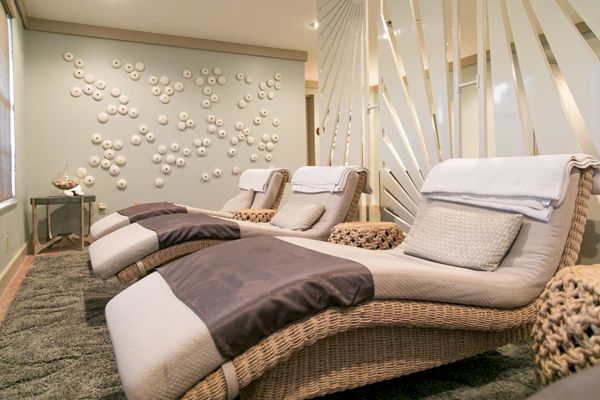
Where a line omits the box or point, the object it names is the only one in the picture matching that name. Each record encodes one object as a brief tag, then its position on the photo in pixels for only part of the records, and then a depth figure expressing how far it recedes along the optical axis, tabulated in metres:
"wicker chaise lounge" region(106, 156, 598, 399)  1.06
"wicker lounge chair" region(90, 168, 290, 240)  3.25
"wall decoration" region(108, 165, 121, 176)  5.14
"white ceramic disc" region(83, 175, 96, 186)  5.01
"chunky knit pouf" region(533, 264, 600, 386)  1.04
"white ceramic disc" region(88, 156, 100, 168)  5.04
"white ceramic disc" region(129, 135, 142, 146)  5.24
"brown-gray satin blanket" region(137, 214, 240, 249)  2.32
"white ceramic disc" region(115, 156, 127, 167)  5.17
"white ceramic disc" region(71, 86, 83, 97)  4.96
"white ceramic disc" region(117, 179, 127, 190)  5.18
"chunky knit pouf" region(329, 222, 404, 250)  2.34
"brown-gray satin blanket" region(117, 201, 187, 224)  3.33
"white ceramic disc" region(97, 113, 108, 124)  5.08
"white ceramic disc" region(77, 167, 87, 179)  4.97
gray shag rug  1.43
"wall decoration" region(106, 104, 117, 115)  5.13
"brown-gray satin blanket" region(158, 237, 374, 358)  1.09
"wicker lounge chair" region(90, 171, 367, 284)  2.20
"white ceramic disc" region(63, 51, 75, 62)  4.92
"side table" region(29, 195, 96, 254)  4.30
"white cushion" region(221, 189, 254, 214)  4.19
